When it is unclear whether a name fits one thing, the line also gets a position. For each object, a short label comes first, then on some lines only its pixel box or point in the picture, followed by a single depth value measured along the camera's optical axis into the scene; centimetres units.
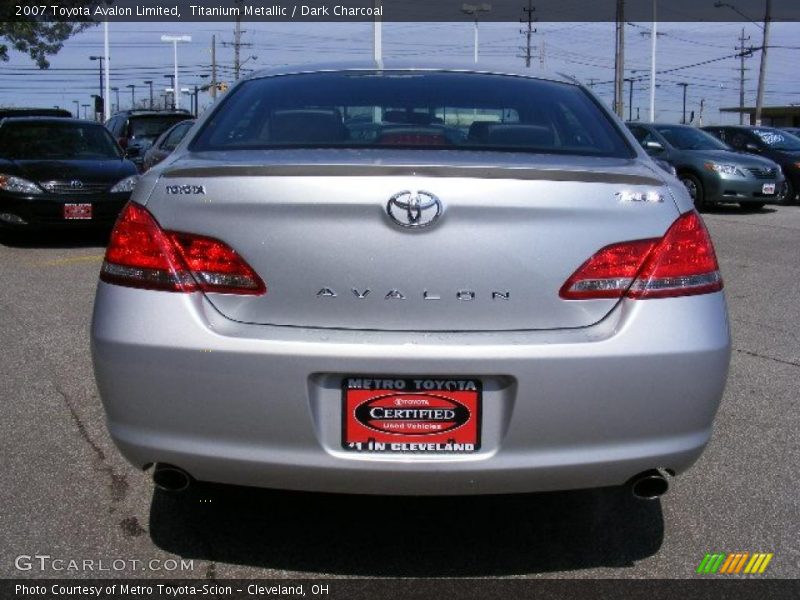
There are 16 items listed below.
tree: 2320
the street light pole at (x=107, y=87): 3784
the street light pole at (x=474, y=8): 3434
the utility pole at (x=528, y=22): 5759
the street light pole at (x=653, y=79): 3830
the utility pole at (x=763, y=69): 4053
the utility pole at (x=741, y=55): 6316
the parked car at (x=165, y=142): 1206
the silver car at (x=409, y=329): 267
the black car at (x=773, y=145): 1788
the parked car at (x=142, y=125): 1717
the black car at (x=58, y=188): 1034
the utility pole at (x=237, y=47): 5834
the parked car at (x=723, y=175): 1516
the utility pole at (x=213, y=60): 6058
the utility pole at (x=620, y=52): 3334
